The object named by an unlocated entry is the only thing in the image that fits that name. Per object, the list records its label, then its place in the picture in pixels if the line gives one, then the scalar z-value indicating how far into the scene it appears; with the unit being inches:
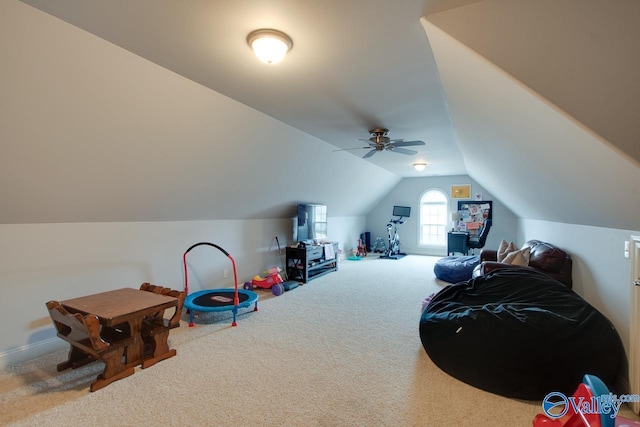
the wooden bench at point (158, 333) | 105.1
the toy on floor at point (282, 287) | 190.4
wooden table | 94.7
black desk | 292.7
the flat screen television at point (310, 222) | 231.3
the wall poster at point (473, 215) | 322.0
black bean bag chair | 82.6
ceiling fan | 156.9
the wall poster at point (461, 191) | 331.3
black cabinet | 222.2
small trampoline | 139.2
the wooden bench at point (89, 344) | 89.4
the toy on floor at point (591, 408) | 40.3
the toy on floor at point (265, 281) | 197.8
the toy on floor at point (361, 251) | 344.2
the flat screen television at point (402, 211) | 357.1
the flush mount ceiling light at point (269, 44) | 77.2
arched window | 346.0
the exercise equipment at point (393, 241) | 337.4
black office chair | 258.4
